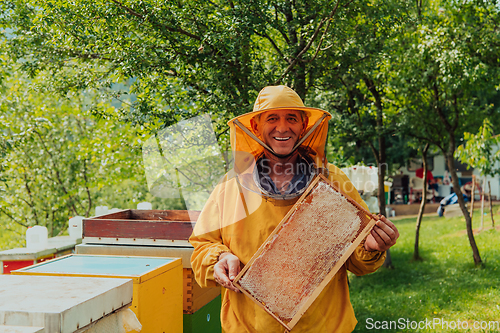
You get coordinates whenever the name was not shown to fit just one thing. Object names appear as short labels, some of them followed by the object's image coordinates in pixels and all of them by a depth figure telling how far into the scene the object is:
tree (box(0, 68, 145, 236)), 8.69
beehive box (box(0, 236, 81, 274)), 3.69
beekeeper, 1.83
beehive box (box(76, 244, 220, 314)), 2.84
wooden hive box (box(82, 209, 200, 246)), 3.01
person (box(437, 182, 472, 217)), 16.59
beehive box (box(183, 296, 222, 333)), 2.82
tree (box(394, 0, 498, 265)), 5.83
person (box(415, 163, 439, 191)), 23.84
